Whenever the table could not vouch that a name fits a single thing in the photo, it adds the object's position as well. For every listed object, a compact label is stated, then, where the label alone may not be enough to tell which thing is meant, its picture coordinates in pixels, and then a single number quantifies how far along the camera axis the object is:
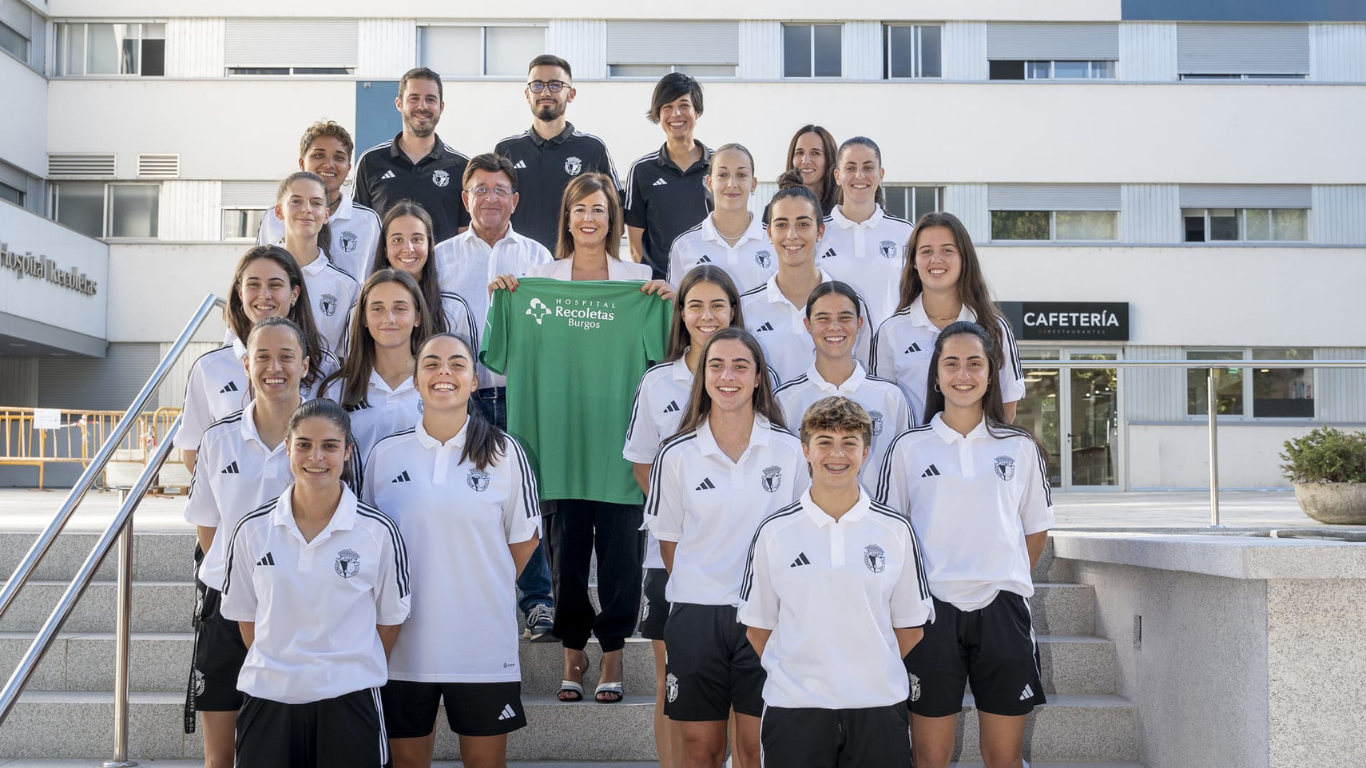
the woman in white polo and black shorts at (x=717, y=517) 4.06
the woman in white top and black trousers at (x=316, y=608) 3.69
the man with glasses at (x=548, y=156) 6.93
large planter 10.57
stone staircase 5.08
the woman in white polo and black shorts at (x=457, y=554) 4.00
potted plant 10.60
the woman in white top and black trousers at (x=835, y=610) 3.62
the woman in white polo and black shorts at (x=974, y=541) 4.06
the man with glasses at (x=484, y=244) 5.94
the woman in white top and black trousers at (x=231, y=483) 4.12
